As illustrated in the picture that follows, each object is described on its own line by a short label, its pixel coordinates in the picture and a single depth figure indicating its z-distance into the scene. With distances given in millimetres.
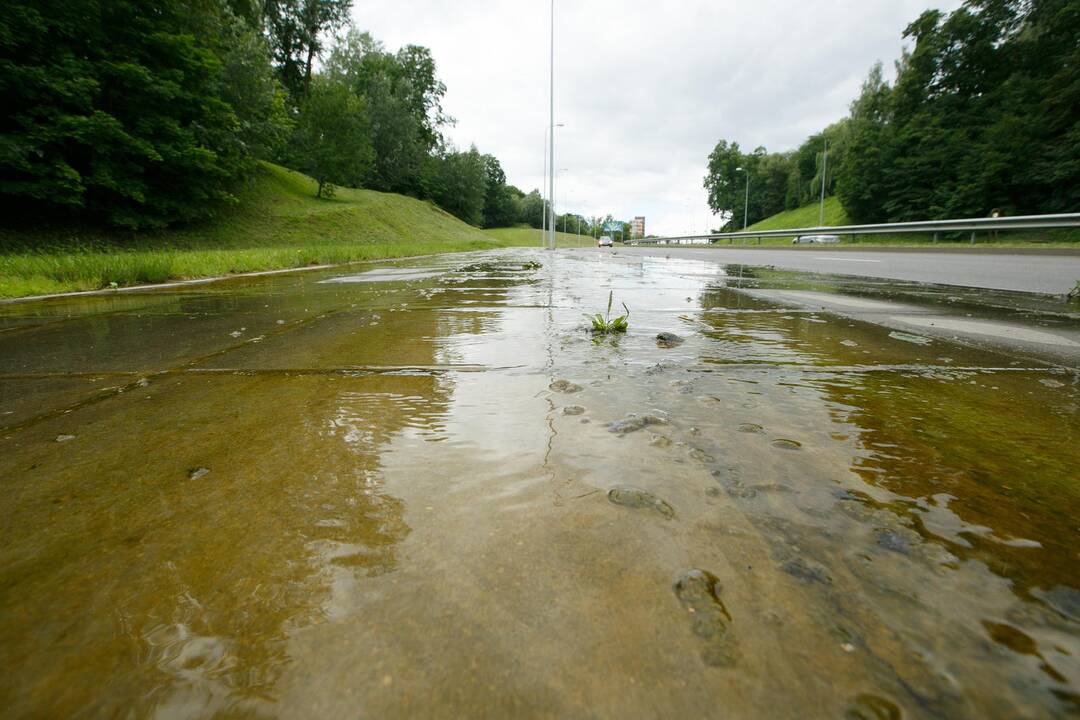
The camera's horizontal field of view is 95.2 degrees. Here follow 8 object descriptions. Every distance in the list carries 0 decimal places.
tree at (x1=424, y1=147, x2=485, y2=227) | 58250
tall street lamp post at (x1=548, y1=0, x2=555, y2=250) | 26156
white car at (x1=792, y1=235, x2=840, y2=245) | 30209
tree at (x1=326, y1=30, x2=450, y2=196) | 43500
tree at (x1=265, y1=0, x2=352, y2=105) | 40594
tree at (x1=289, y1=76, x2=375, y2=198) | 29875
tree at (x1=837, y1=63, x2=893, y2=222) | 43844
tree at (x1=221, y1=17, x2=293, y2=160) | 23875
